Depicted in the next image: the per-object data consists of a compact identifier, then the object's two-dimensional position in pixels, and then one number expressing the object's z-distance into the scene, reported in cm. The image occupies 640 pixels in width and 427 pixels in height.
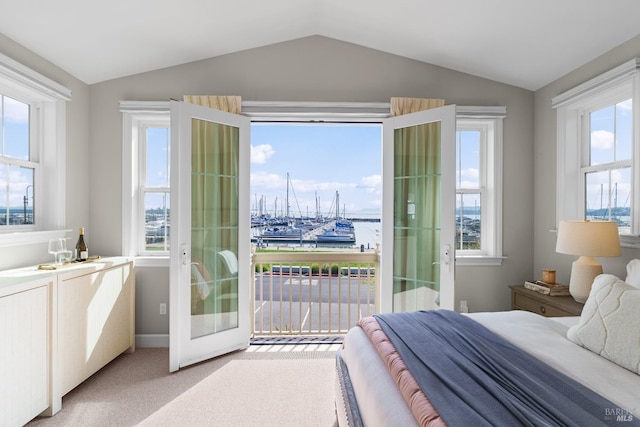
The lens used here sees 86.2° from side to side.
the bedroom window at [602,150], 237
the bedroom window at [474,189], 345
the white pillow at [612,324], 142
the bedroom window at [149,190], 331
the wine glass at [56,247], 257
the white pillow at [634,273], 189
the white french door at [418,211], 289
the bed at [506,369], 106
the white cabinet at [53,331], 193
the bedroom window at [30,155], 251
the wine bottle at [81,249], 281
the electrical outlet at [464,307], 338
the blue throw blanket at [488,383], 101
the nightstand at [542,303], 242
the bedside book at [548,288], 272
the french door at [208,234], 282
